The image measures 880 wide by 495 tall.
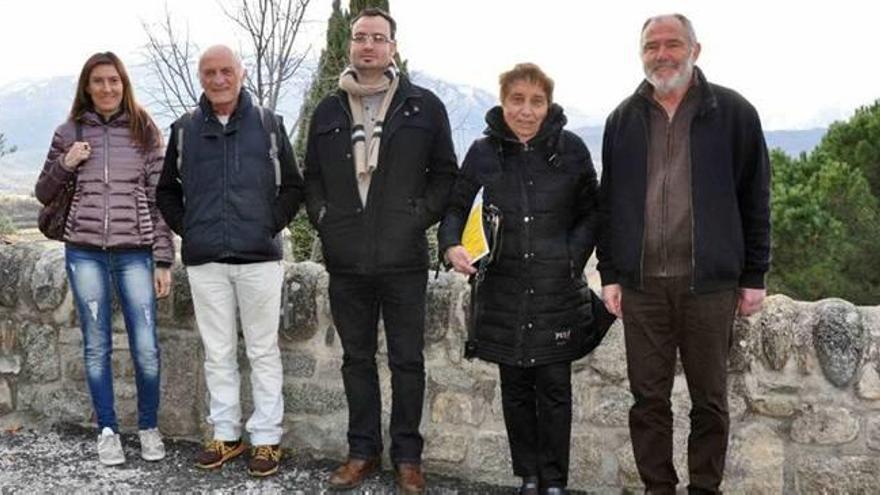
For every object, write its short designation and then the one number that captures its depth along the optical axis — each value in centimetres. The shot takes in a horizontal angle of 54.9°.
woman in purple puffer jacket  373
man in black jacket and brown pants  298
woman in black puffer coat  322
